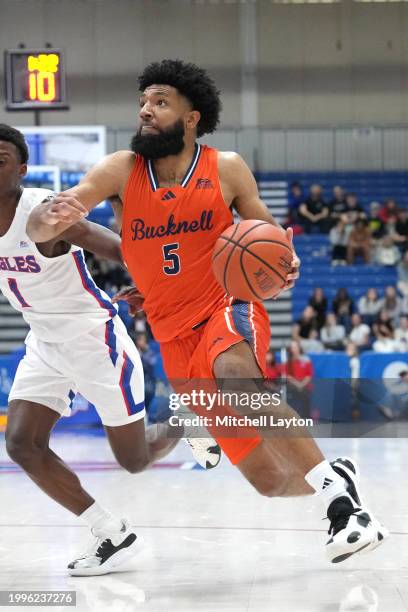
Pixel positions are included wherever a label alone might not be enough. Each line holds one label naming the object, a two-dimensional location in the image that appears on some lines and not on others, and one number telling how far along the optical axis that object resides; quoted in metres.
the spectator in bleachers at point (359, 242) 17.55
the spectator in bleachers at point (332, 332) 14.06
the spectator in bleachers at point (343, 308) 14.98
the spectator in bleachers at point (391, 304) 15.03
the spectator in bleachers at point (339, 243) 17.95
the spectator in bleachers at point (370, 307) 15.25
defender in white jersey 4.91
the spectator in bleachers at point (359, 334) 13.83
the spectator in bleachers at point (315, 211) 18.69
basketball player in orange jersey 4.40
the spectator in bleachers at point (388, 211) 18.82
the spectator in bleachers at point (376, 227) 18.36
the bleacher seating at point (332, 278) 17.39
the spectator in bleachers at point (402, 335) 13.49
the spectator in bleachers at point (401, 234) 17.81
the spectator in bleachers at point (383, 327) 13.74
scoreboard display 12.81
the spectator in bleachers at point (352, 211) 18.12
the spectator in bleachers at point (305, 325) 14.07
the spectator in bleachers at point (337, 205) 18.73
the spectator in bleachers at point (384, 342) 13.34
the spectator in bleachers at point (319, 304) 14.69
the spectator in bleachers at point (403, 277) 15.89
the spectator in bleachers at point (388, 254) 17.45
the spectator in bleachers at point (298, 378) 10.97
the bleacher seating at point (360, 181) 21.48
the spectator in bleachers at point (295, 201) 19.09
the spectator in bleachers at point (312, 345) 13.74
